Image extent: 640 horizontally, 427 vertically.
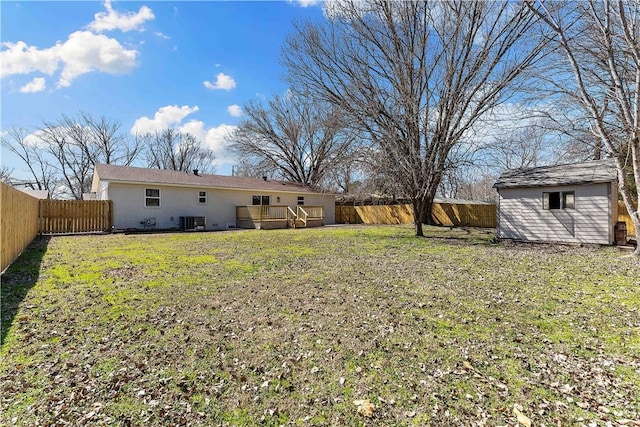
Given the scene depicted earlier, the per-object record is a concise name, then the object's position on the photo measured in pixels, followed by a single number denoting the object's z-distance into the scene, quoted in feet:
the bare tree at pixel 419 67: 40.83
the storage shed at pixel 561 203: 35.94
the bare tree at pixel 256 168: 98.37
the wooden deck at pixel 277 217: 57.62
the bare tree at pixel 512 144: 34.04
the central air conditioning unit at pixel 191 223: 53.16
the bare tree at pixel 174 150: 117.91
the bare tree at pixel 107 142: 103.45
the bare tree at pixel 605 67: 25.89
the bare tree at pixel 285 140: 93.15
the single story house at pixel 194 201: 49.52
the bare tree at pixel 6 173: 103.68
